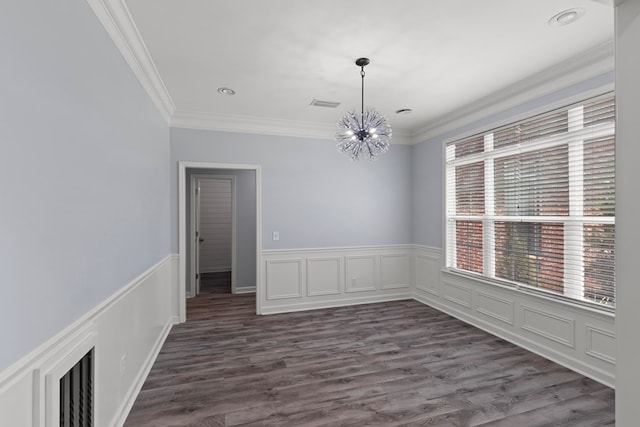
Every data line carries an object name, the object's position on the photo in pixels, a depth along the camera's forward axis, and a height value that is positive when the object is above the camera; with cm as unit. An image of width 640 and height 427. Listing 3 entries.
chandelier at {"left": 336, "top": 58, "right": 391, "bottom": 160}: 288 +73
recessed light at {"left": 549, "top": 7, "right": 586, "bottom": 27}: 214 +134
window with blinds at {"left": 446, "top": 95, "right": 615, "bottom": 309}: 273 +11
